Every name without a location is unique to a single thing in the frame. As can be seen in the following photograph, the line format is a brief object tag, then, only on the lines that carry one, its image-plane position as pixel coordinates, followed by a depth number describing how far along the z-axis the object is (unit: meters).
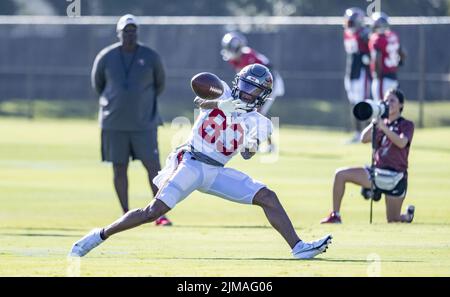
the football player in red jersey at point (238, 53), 25.70
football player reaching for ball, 10.95
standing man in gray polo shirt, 15.76
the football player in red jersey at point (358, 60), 28.20
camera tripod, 15.14
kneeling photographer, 15.05
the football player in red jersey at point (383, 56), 27.34
